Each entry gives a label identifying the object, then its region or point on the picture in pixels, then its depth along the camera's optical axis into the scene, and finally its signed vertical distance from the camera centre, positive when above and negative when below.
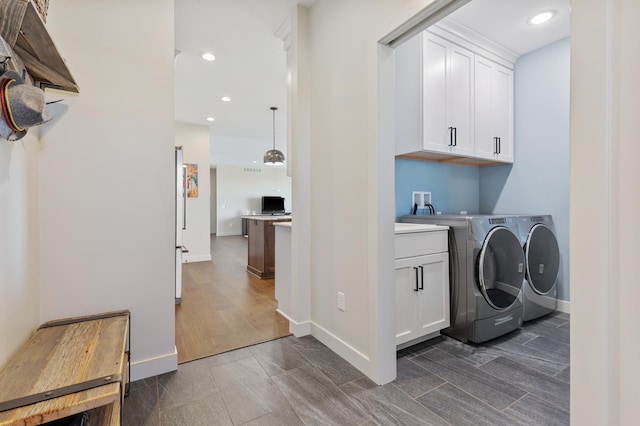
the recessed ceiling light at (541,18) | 2.36 +1.59
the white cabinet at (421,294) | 2.00 -0.60
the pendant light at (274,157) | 5.32 +0.97
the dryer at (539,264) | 2.47 -0.48
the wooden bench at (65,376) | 0.90 -0.59
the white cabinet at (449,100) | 2.38 +0.98
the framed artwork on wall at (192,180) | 5.42 +0.57
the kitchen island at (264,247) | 4.23 -0.53
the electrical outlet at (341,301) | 2.00 -0.62
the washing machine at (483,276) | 2.13 -0.49
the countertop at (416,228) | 1.99 -0.13
